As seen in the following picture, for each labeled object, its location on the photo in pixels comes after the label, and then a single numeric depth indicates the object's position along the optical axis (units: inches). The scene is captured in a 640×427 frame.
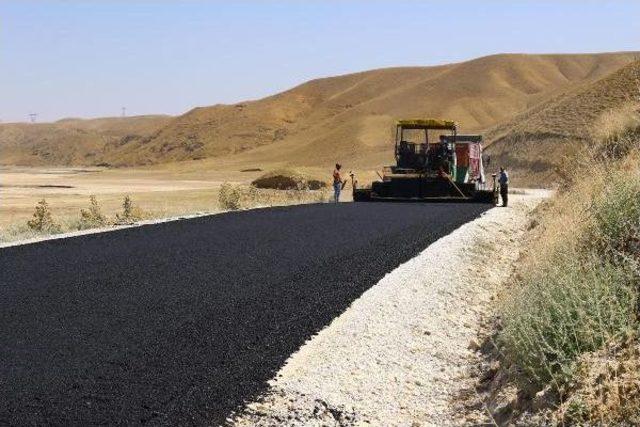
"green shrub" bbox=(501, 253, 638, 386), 267.3
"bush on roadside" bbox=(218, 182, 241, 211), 1188.9
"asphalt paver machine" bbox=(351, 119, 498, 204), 1184.2
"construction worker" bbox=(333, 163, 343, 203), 1275.8
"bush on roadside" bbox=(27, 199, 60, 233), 846.5
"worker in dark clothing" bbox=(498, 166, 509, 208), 1163.7
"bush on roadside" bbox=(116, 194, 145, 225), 975.8
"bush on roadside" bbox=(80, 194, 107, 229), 884.5
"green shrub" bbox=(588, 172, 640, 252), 364.5
